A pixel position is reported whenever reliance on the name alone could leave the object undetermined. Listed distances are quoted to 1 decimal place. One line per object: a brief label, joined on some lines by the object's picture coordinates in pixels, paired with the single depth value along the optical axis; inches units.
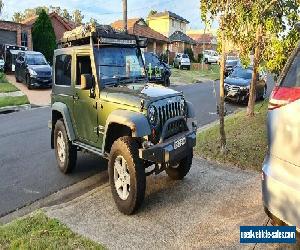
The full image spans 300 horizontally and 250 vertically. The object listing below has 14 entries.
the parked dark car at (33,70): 600.7
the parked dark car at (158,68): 599.8
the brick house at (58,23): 1127.8
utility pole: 579.7
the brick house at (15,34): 918.7
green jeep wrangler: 141.6
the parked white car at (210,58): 1379.9
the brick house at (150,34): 1374.9
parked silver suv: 83.5
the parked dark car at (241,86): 479.7
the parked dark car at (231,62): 1103.7
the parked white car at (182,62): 1157.3
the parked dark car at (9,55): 730.2
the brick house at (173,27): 1696.0
